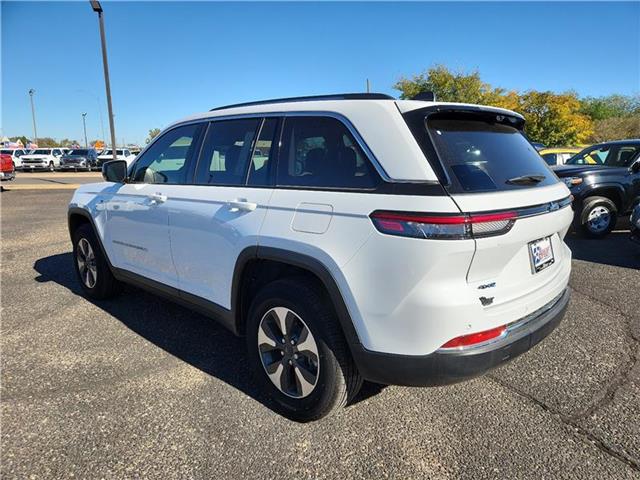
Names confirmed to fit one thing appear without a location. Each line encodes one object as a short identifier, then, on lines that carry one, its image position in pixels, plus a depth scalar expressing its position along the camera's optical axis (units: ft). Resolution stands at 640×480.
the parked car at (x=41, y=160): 113.60
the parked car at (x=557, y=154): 39.60
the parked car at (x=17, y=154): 113.29
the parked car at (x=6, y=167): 63.05
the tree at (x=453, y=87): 100.73
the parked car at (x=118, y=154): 114.85
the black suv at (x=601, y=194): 23.71
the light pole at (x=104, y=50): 53.21
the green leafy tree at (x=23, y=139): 334.48
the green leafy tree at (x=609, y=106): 169.58
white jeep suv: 6.75
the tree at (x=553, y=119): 110.83
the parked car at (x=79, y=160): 116.67
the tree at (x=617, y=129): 128.36
